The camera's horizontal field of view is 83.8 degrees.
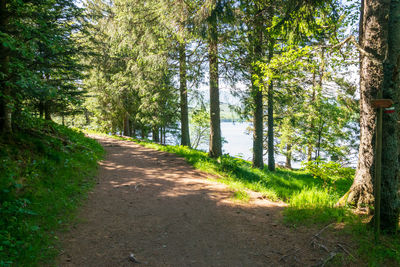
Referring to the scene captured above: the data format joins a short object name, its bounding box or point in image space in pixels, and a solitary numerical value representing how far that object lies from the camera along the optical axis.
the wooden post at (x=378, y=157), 3.10
